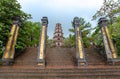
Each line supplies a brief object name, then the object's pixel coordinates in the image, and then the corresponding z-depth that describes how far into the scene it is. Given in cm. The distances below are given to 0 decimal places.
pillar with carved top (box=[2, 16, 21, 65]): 546
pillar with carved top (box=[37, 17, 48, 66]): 527
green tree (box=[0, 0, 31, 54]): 542
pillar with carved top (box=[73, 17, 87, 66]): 535
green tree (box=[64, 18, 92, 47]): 1060
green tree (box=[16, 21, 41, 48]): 620
